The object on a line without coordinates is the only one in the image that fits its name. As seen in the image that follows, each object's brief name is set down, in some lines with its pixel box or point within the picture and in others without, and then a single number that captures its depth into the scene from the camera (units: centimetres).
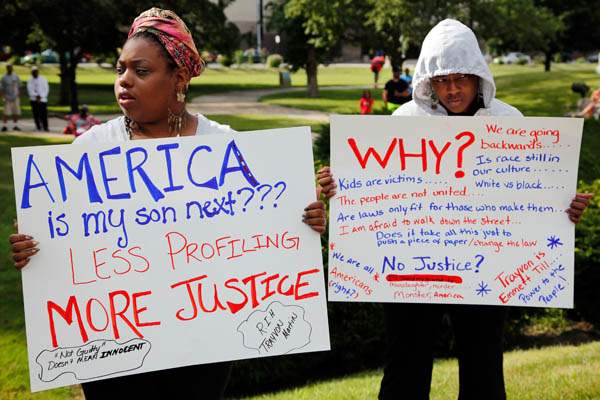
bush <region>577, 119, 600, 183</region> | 666
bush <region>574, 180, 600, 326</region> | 536
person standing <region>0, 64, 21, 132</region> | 1923
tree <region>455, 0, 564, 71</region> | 2666
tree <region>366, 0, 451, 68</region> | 2556
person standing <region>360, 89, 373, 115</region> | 1822
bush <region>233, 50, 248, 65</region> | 6606
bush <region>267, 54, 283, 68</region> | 6156
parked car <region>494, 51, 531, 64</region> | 7362
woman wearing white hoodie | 305
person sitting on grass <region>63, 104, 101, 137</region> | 1571
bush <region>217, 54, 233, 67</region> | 6037
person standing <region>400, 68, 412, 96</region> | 1656
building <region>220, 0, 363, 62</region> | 8456
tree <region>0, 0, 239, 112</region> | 2502
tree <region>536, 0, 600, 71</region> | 4538
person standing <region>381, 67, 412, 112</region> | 1600
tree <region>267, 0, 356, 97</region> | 2783
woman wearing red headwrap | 257
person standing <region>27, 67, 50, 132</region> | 1869
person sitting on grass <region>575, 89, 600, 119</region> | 1158
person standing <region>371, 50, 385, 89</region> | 2290
